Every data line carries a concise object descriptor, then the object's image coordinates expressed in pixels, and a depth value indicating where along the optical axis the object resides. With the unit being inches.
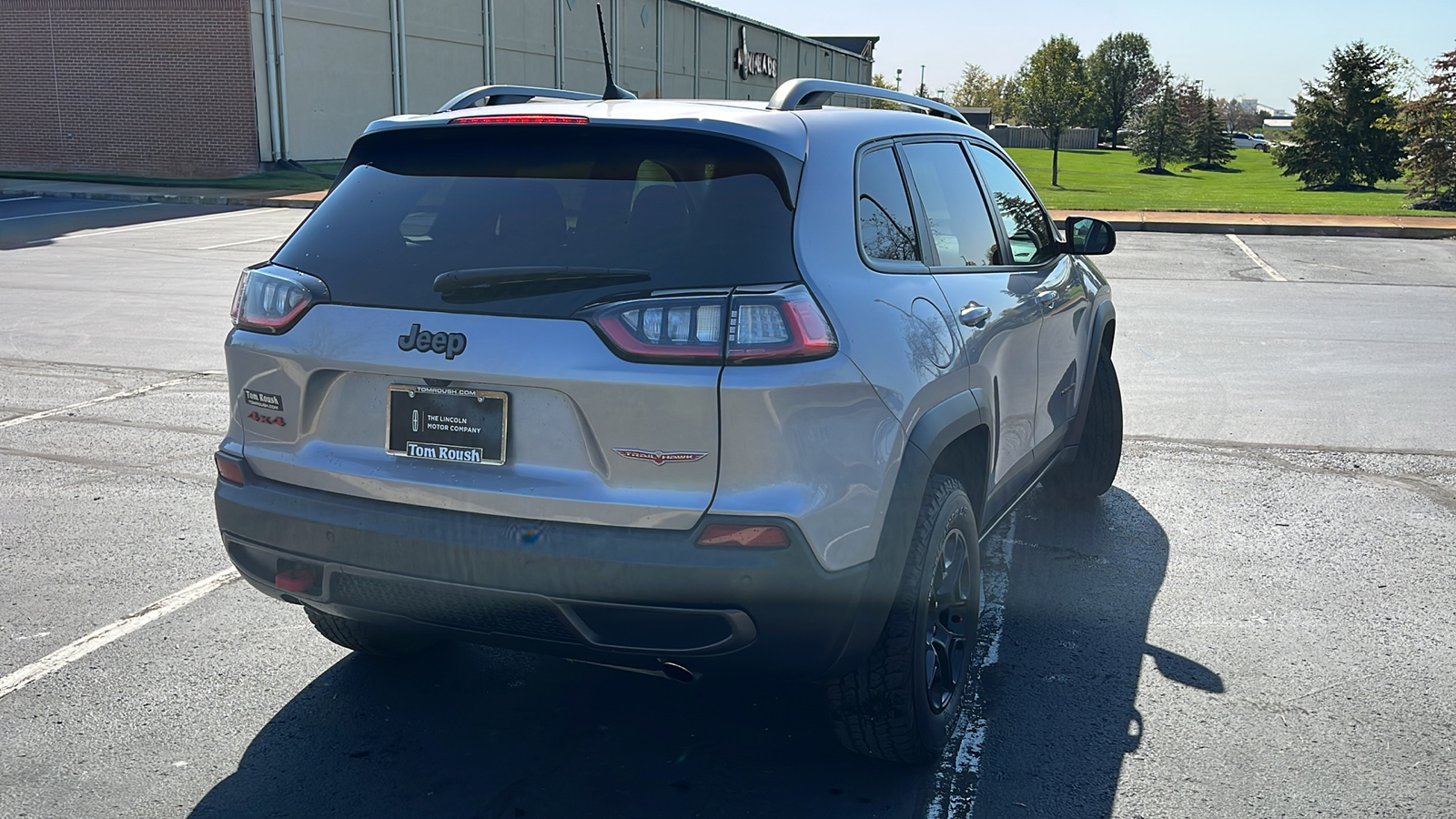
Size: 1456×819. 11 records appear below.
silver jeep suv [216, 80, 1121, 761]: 113.3
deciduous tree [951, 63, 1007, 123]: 4128.9
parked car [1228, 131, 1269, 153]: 4118.1
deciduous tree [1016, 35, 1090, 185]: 1477.6
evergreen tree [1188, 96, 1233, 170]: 2207.2
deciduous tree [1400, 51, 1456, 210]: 1045.8
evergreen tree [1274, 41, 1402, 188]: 1521.9
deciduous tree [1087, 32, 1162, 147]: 3506.4
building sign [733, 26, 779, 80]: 2247.8
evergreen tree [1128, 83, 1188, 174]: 2028.8
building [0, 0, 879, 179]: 1128.2
